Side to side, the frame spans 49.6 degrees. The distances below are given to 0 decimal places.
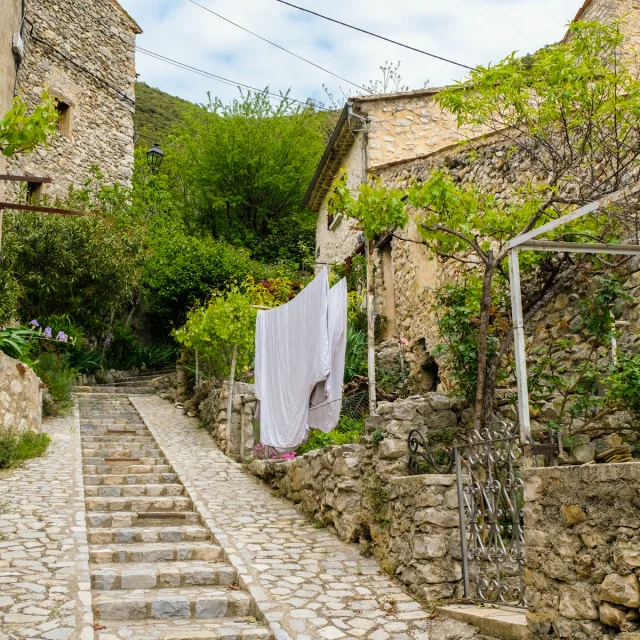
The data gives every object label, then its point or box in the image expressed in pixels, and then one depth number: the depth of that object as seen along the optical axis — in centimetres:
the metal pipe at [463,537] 495
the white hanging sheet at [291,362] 738
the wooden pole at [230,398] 1061
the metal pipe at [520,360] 396
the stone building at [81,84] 1689
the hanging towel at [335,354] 703
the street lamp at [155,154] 1795
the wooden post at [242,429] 1038
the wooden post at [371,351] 692
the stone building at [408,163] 888
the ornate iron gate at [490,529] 442
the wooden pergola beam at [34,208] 444
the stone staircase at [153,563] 472
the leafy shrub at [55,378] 1230
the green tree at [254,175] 2072
